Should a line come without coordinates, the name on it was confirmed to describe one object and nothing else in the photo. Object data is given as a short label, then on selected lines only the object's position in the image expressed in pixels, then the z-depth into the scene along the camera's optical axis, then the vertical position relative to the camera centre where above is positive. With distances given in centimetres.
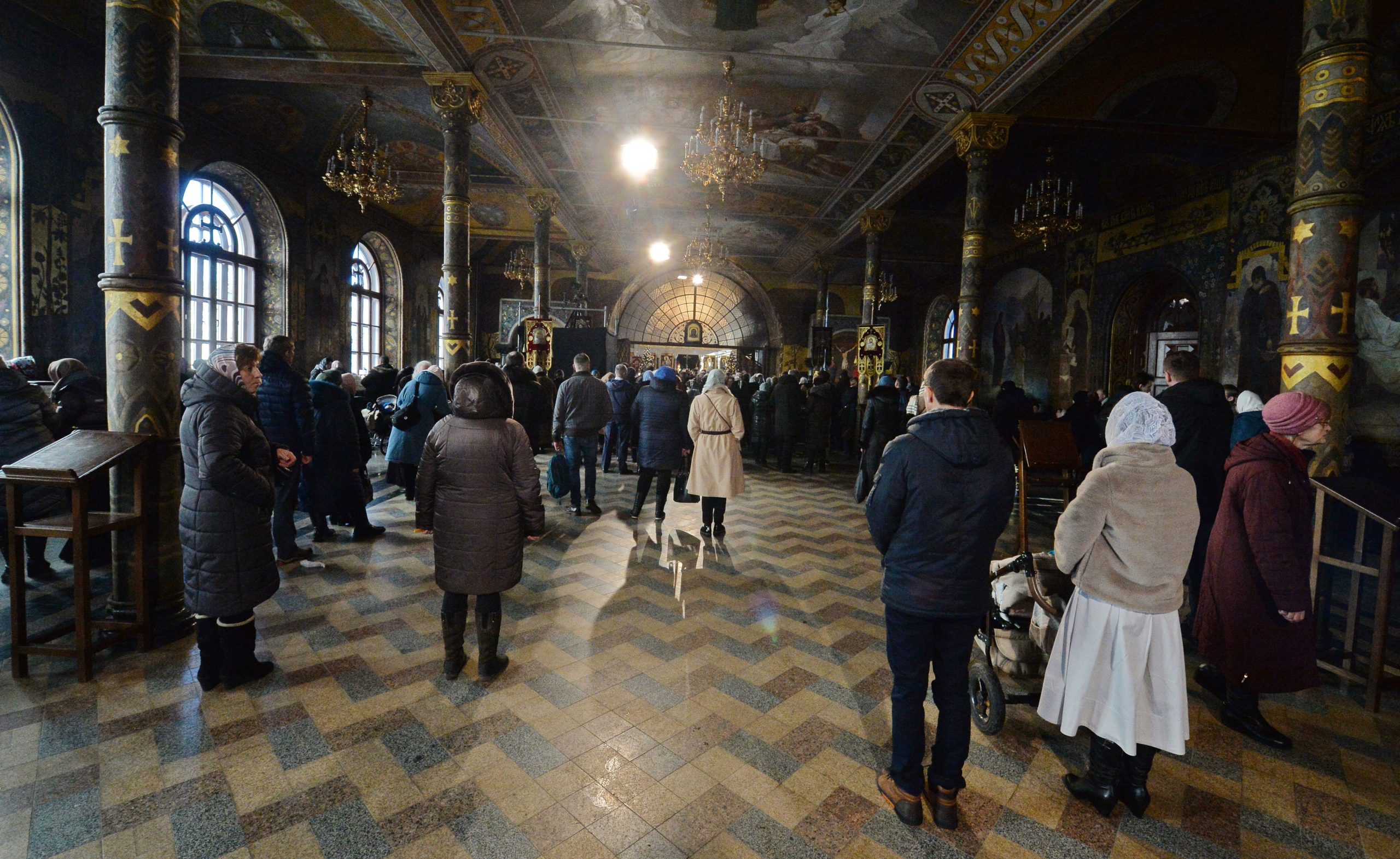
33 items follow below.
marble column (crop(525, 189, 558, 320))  1353 +369
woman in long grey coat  292 -65
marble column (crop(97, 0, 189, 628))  342 +73
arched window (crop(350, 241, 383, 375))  1645 +217
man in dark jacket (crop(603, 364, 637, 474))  870 -28
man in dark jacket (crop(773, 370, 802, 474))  1002 -16
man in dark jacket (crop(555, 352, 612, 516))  657 -21
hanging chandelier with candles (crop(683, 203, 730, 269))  1577 +413
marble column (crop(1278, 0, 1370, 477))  352 +131
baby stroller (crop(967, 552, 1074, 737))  279 -119
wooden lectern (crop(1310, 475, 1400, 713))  312 -78
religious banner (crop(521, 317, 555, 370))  1251 +113
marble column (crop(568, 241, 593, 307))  1886 +430
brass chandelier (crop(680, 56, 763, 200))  811 +352
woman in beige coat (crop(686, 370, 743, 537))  571 -36
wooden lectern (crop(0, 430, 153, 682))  299 -76
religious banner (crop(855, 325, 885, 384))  1330 +129
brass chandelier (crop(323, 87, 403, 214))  1006 +372
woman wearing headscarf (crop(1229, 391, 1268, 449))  395 +3
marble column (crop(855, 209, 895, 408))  1350 +351
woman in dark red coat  251 -65
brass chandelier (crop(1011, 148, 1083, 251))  1051 +363
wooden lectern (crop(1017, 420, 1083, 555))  336 -22
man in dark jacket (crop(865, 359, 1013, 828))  204 -50
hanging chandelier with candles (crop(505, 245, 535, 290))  2025 +439
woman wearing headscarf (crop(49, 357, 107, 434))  482 -15
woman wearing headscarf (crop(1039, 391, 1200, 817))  210 -63
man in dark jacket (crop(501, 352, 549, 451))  820 -10
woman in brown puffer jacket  304 -48
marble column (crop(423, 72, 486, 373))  809 +270
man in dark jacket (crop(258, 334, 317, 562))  459 -23
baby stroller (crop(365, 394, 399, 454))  991 -43
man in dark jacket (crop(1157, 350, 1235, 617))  403 -4
